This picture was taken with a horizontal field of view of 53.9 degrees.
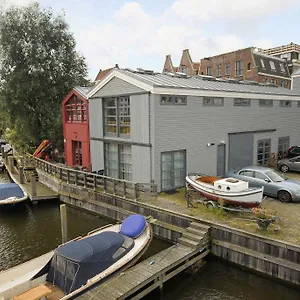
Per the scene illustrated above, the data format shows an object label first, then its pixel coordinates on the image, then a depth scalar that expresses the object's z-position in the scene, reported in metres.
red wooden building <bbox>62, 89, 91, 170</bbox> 22.48
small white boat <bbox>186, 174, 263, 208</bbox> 13.32
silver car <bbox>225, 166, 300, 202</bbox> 15.25
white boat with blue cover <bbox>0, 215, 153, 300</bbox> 9.27
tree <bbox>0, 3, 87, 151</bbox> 31.17
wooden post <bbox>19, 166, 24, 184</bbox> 23.69
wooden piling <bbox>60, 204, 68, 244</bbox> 13.36
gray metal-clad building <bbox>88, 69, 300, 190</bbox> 16.72
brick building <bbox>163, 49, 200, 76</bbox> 53.50
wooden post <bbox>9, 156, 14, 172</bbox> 29.09
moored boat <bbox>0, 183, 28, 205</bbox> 18.78
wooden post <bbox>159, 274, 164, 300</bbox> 10.28
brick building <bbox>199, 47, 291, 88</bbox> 42.97
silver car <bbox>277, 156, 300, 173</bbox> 21.59
